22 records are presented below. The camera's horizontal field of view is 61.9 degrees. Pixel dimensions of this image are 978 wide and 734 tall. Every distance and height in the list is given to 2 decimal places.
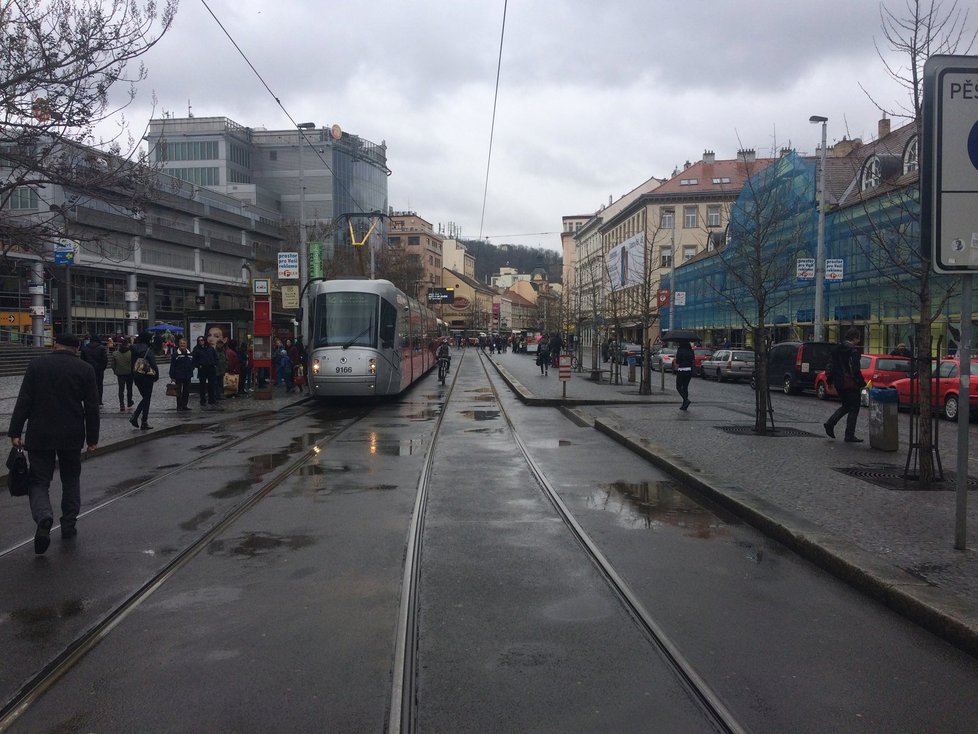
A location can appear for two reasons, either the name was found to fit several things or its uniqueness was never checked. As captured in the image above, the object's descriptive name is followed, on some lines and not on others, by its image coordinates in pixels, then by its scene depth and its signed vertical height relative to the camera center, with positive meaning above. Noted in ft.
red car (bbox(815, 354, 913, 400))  72.07 -2.13
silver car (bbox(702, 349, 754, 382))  115.24 -3.04
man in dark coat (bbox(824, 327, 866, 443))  43.16 -1.84
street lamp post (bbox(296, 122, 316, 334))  85.31 +10.57
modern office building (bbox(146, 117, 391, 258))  283.79 +64.47
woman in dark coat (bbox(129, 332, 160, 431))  49.62 -2.50
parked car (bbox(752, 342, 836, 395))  88.74 -2.17
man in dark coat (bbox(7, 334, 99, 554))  22.54 -2.37
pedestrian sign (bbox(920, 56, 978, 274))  19.79 +4.56
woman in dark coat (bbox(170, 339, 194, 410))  60.75 -2.01
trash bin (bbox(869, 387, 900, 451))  40.19 -3.67
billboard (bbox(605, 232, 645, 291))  201.14 +21.37
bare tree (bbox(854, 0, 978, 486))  29.78 +1.46
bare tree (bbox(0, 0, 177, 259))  33.53 +9.67
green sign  96.32 +9.67
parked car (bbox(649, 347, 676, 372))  150.51 -2.91
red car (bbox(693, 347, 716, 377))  132.80 -2.12
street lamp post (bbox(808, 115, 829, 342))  107.06 +8.54
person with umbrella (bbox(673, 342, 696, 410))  64.03 -1.89
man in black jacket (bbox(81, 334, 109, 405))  55.93 -0.92
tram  65.72 +0.25
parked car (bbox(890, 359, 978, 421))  58.65 -3.23
